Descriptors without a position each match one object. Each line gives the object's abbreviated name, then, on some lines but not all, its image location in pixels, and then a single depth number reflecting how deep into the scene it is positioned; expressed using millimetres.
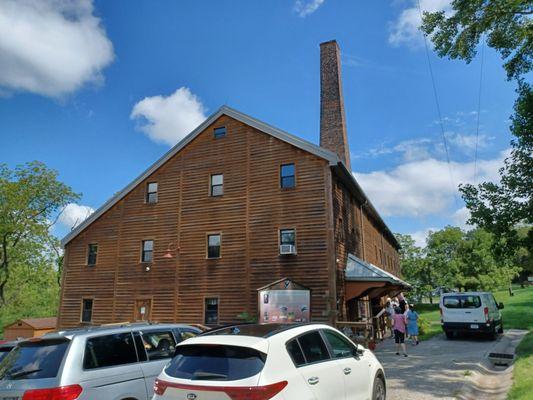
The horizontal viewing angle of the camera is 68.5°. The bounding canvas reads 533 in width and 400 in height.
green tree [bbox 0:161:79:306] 35812
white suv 4000
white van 16875
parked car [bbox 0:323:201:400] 4855
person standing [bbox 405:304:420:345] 16422
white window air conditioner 17328
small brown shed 25547
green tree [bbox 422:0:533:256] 13492
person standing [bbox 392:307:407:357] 13406
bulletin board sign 14945
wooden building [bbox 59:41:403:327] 17203
